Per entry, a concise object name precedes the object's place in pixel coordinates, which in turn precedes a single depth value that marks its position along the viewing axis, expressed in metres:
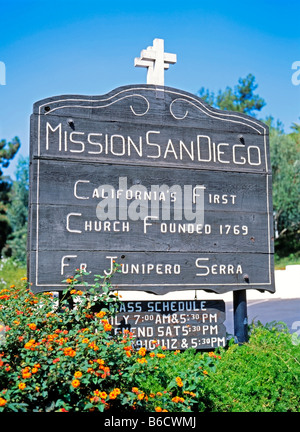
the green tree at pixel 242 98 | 44.59
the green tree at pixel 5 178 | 30.14
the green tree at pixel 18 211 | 28.97
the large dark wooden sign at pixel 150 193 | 4.75
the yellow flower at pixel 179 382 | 3.47
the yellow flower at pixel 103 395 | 3.13
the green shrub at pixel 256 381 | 4.09
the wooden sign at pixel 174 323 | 4.85
